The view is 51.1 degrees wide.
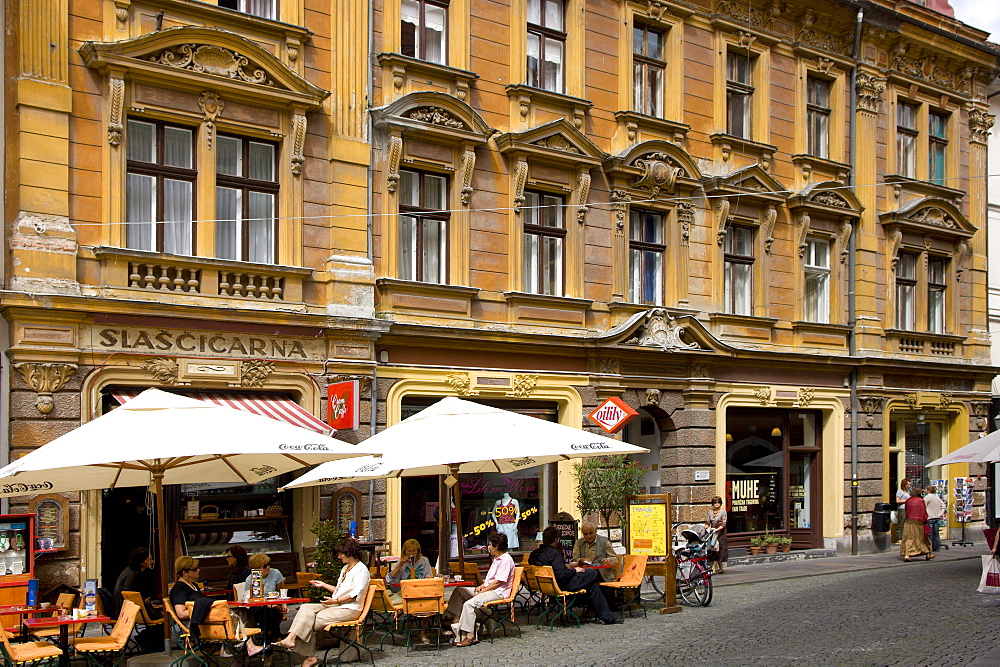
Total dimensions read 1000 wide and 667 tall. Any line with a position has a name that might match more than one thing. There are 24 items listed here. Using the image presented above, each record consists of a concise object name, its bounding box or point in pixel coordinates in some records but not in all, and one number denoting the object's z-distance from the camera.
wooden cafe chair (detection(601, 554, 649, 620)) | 14.27
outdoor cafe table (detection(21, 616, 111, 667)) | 10.45
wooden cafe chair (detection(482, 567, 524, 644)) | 13.02
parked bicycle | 15.65
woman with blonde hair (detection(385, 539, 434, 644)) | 13.38
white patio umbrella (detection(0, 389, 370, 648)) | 10.02
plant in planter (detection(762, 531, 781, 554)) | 23.12
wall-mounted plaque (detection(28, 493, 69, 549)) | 13.82
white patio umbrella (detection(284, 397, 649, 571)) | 12.95
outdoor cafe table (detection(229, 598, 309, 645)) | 11.02
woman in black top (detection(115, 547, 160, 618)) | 12.00
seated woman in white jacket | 11.23
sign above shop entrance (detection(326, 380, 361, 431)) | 16.08
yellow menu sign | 15.27
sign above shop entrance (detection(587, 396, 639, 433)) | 17.58
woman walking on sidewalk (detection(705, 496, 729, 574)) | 19.73
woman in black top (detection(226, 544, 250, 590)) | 12.49
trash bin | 24.72
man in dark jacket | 13.84
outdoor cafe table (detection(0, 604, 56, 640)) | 11.05
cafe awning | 15.61
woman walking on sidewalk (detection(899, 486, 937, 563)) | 22.62
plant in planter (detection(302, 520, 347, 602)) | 14.30
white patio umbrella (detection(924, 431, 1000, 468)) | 19.47
